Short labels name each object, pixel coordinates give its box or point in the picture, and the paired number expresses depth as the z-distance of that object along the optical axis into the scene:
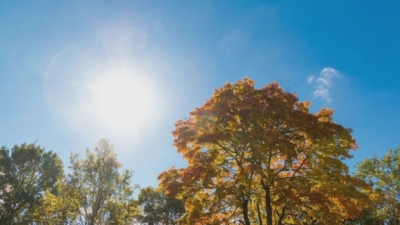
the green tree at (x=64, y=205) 17.41
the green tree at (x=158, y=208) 39.84
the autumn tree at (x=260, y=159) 12.73
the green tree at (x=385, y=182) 29.48
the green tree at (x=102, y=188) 17.91
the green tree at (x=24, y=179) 27.28
